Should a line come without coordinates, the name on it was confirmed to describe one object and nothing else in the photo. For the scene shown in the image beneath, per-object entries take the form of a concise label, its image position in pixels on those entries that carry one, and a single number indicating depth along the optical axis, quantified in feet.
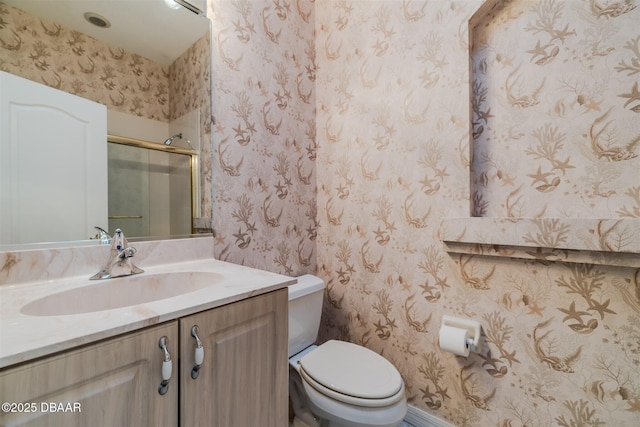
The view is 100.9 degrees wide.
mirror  2.65
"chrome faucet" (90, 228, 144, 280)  2.81
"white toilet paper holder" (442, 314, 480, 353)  3.55
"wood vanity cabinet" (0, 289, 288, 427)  1.44
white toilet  3.09
